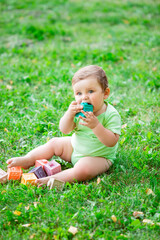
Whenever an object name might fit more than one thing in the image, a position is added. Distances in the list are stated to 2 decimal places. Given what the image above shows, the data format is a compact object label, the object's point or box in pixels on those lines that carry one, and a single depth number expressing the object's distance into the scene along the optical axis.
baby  2.62
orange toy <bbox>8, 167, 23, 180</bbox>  2.76
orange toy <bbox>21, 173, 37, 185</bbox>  2.66
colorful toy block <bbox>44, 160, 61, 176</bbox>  2.77
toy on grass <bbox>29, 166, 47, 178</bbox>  2.78
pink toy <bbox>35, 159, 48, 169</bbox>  2.88
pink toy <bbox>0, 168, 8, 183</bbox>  2.73
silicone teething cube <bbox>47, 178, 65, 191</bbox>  2.62
